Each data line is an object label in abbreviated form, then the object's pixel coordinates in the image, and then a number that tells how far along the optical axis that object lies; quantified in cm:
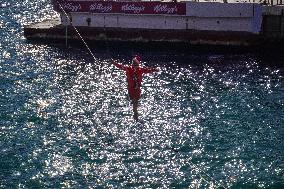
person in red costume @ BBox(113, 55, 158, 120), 3340
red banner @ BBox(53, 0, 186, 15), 6294
